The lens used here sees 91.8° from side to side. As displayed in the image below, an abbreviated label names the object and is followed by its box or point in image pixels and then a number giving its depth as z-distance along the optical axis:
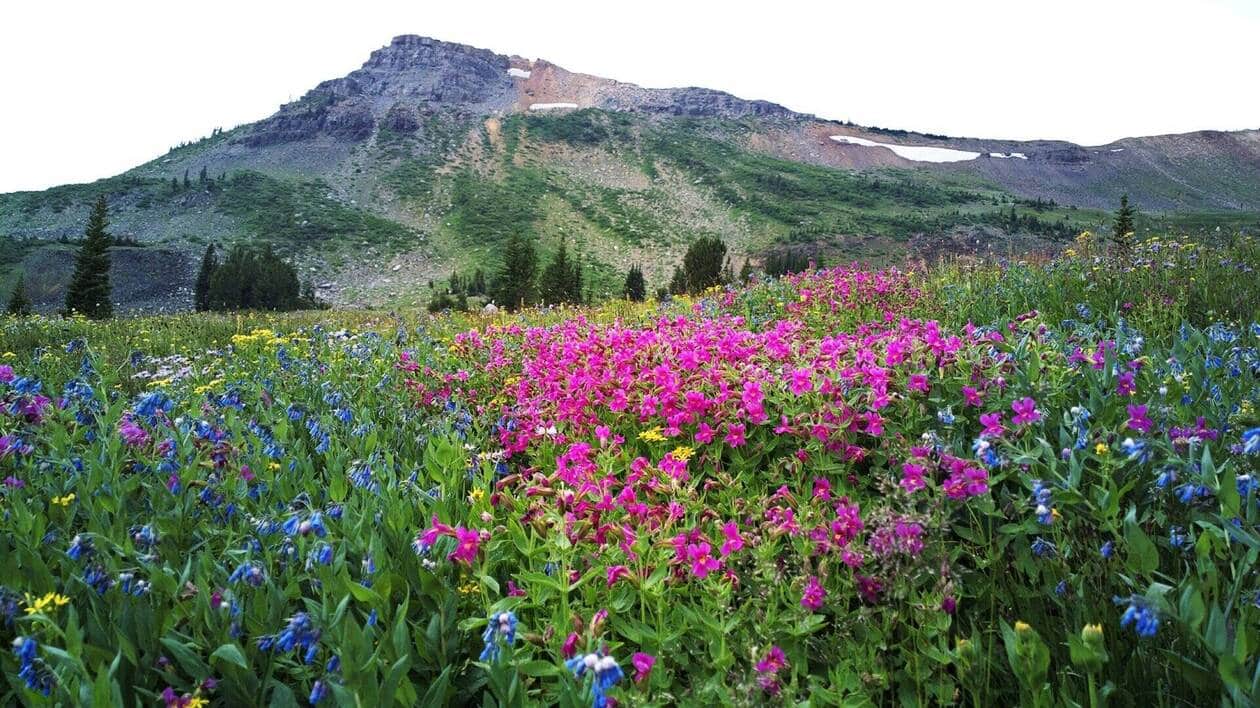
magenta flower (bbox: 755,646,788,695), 1.72
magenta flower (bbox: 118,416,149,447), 3.22
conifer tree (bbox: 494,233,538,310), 47.38
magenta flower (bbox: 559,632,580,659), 1.97
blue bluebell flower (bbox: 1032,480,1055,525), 1.97
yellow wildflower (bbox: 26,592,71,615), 1.91
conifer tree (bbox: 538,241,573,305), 42.31
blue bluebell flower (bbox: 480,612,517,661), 1.71
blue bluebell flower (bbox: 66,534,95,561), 2.23
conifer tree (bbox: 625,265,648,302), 58.33
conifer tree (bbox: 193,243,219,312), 60.08
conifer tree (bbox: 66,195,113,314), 46.09
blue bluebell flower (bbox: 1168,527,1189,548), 2.32
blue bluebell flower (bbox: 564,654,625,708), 1.48
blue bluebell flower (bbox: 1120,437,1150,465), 2.08
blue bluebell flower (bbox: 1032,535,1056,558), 2.36
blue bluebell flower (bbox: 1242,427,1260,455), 1.85
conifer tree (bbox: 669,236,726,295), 36.48
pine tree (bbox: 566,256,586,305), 45.09
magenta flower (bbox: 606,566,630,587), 2.32
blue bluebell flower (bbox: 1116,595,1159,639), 1.52
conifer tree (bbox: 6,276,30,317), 31.59
